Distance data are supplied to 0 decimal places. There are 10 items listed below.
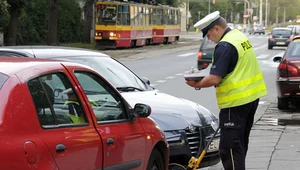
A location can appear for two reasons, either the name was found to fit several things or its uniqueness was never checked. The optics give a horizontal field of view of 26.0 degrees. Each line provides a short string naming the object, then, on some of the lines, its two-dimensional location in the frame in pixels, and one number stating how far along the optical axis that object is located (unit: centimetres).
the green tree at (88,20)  4916
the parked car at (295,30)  5125
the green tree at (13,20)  3550
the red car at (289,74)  1326
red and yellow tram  4203
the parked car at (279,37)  4712
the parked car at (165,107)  735
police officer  599
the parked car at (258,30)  9620
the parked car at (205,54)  2405
